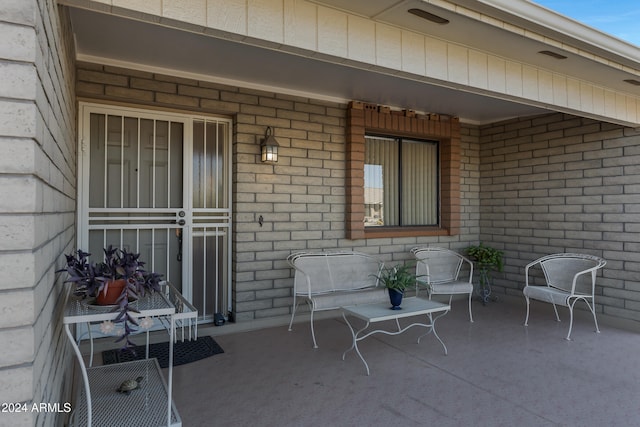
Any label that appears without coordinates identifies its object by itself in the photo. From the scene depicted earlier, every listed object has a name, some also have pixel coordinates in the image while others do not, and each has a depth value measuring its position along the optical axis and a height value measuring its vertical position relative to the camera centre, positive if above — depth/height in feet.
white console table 5.74 -2.97
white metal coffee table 10.40 -2.53
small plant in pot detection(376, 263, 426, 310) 11.02 -1.86
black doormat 10.77 -3.84
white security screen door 11.97 +0.76
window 15.56 +1.90
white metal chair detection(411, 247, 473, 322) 14.99 -2.11
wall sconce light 13.41 +2.30
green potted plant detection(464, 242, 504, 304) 17.62 -1.97
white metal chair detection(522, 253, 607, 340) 13.61 -2.32
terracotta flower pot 6.02 -1.14
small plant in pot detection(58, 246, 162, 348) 5.70 -0.97
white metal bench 12.73 -2.16
